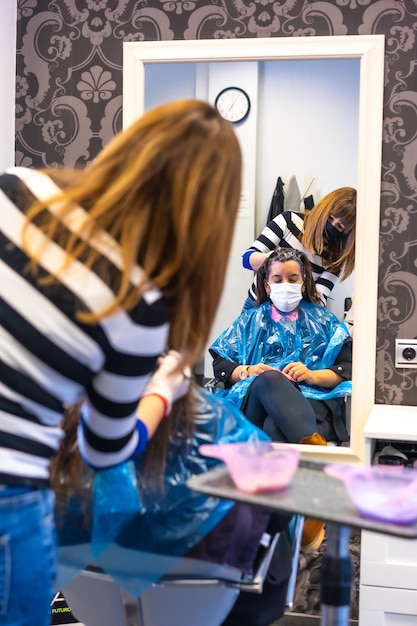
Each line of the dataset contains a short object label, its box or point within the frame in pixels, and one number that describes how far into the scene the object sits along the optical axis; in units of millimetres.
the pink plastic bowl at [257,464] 1165
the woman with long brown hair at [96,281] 1024
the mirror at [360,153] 2680
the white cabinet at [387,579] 2354
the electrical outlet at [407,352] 2707
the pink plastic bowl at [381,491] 1038
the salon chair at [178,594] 1379
